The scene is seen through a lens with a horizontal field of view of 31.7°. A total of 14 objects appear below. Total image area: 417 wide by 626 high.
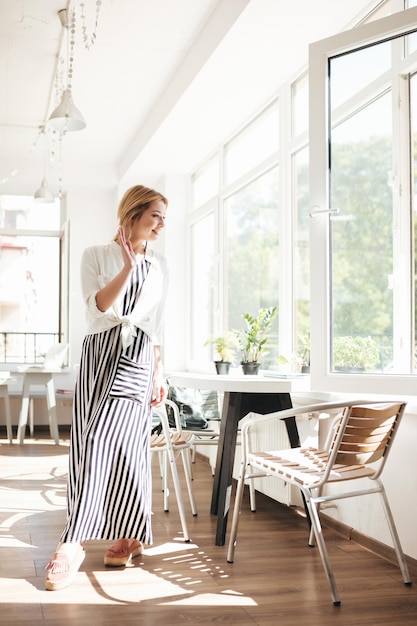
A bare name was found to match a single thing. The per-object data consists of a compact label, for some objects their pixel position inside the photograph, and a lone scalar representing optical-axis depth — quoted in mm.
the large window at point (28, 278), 8695
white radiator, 3871
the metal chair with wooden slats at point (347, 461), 2562
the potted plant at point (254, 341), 4609
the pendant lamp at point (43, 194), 7129
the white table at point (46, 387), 7133
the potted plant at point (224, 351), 4906
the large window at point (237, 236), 5270
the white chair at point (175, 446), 3330
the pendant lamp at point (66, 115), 4590
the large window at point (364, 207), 3082
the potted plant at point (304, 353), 4320
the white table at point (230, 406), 3320
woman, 2691
